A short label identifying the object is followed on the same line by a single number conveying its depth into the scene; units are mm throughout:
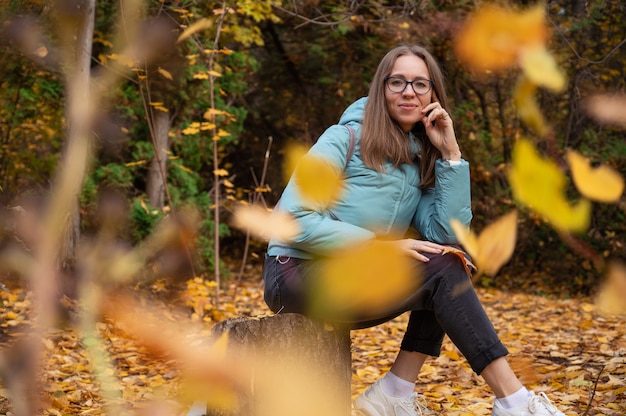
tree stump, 2051
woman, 2082
